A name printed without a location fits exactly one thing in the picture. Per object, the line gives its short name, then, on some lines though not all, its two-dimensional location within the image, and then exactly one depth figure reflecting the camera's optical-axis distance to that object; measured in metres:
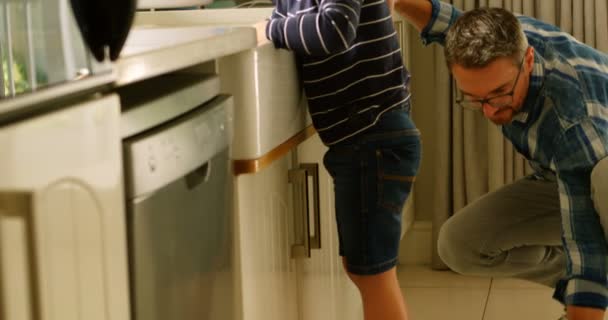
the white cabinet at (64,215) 1.72
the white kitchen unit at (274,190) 2.72
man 2.96
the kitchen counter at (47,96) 1.76
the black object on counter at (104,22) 2.09
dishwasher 2.23
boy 3.02
